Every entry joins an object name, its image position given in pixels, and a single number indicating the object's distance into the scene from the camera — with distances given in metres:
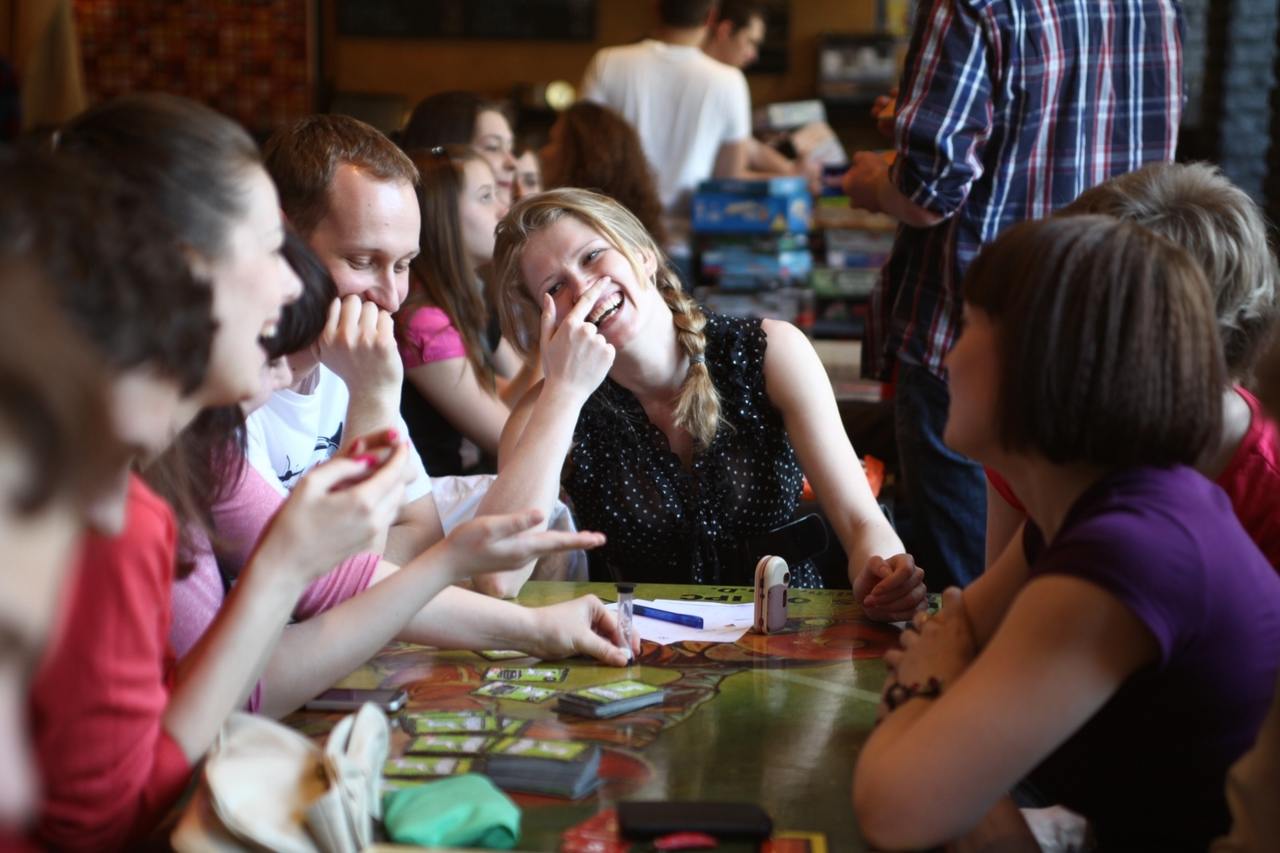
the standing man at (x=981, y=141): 2.74
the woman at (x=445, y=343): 2.99
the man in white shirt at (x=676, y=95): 4.98
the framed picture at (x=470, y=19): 7.34
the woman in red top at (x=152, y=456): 0.91
